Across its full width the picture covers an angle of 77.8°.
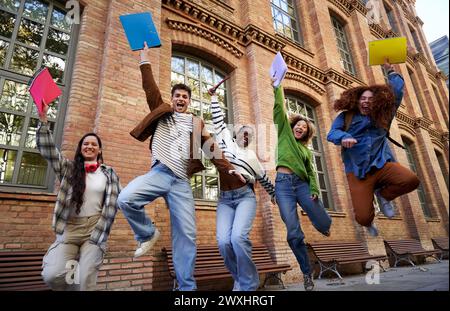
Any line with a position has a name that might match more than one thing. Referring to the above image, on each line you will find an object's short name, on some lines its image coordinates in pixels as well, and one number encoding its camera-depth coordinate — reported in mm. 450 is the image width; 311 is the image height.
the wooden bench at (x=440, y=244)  9266
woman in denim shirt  2518
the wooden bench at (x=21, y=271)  3107
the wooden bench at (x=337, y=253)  5941
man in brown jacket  2371
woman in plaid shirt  2252
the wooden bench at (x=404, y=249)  7804
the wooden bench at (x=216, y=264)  4234
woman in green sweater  3100
